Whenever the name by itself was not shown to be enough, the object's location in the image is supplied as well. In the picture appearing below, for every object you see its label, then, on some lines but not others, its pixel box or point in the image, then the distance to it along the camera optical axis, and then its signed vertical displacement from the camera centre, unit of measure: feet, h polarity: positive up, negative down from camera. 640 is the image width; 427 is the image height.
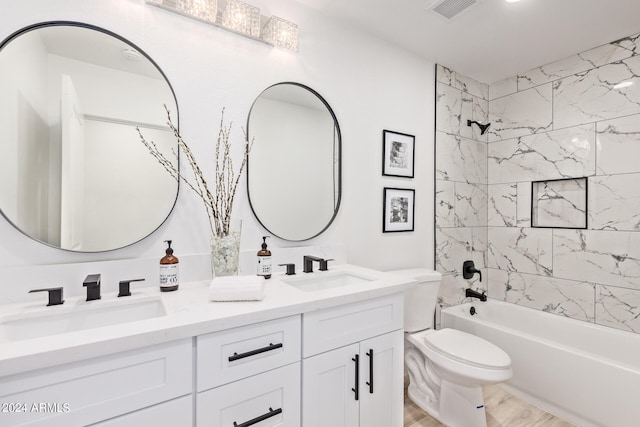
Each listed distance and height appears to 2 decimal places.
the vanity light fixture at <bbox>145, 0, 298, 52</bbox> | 4.58 +3.24
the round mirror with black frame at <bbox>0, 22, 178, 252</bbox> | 3.61 +0.98
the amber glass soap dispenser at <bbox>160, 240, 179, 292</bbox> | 4.04 -0.86
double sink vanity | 2.41 -1.53
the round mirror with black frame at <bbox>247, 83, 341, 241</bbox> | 5.35 +0.98
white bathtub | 5.51 -3.20
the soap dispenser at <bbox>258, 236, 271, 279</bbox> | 4.87 -0.87
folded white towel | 3.56 -0.98
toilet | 5.42 -2.91
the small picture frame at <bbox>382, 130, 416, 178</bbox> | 7.01 +1.48
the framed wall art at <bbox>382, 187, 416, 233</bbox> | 7.04 +0.08
